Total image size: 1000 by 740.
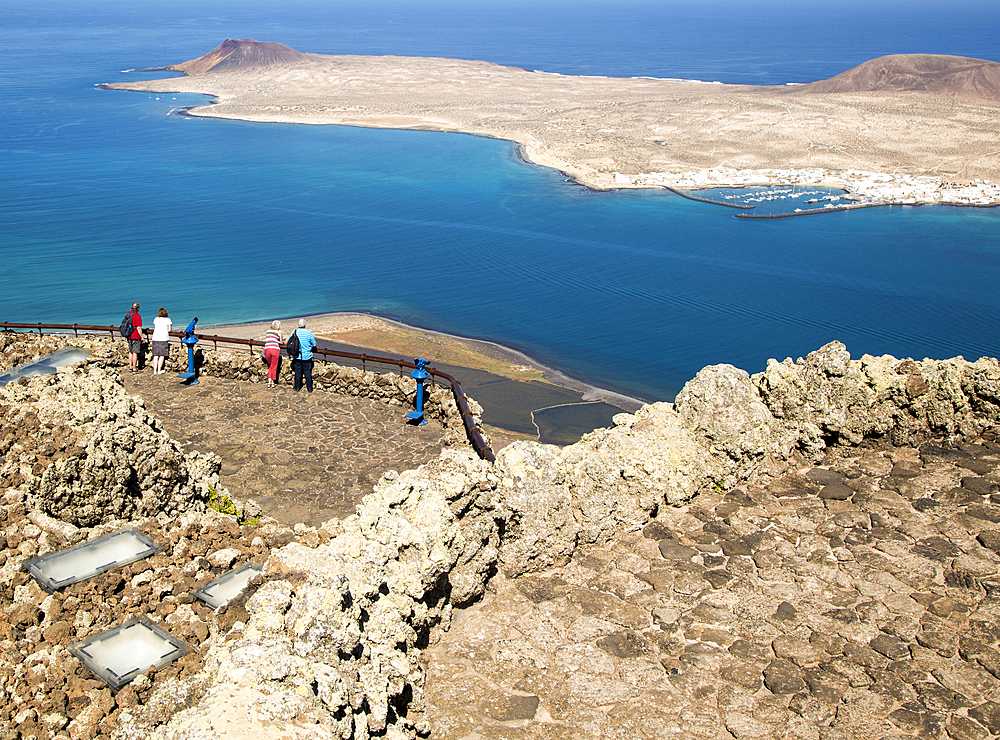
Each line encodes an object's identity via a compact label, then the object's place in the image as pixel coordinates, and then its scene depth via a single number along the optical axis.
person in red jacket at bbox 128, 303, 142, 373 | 14.57
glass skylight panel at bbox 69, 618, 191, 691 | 6.03
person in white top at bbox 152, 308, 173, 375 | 14.42
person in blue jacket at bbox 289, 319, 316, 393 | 13.13
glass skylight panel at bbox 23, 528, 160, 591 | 6.95
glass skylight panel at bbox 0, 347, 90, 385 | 12.38
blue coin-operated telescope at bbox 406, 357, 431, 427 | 12.55
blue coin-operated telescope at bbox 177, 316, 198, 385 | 14.20
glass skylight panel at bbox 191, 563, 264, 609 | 7.04
